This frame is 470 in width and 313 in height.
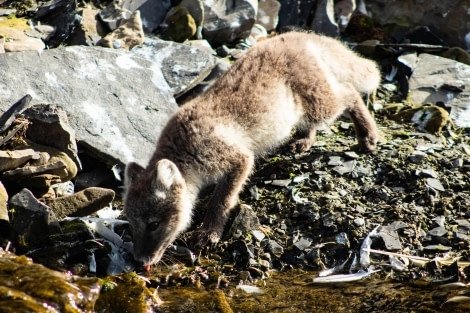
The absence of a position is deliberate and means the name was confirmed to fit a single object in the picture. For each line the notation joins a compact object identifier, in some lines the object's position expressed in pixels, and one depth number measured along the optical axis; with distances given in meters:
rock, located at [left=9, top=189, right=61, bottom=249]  11.46
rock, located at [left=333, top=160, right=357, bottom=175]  14.65
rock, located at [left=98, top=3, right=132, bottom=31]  19.30
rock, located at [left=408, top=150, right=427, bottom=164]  14.70
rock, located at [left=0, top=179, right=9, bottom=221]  11.72
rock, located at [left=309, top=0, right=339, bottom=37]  21.73
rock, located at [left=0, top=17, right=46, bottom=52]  16.58
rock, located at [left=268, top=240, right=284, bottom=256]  12.40
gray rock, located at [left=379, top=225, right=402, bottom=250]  12.19
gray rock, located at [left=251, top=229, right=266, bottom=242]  12.64
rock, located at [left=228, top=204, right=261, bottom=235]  12.90
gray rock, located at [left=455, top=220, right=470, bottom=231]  12.57
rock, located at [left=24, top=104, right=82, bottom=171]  13.66
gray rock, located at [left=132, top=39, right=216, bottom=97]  17.33
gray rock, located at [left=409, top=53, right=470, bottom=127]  18.03
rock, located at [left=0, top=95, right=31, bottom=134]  13.25
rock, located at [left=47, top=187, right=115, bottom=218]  12.89
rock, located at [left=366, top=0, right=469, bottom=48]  21.95
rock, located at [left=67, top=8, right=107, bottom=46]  18.09
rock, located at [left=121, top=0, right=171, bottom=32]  20.35
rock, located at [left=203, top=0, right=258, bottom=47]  20.34
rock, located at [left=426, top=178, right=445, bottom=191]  13.72
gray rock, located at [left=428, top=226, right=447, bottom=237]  12.50
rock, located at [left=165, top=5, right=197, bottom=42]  19.84
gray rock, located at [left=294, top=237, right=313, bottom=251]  12.43
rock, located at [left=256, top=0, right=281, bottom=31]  22.16
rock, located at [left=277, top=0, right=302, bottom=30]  22.34
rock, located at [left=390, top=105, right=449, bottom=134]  16.66
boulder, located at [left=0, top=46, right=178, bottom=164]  14.73
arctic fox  12.32
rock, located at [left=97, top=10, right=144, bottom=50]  18.19
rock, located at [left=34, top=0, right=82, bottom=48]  17.89
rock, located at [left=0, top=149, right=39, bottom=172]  12.70
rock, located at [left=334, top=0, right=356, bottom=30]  22.61
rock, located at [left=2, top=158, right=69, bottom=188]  12.87
